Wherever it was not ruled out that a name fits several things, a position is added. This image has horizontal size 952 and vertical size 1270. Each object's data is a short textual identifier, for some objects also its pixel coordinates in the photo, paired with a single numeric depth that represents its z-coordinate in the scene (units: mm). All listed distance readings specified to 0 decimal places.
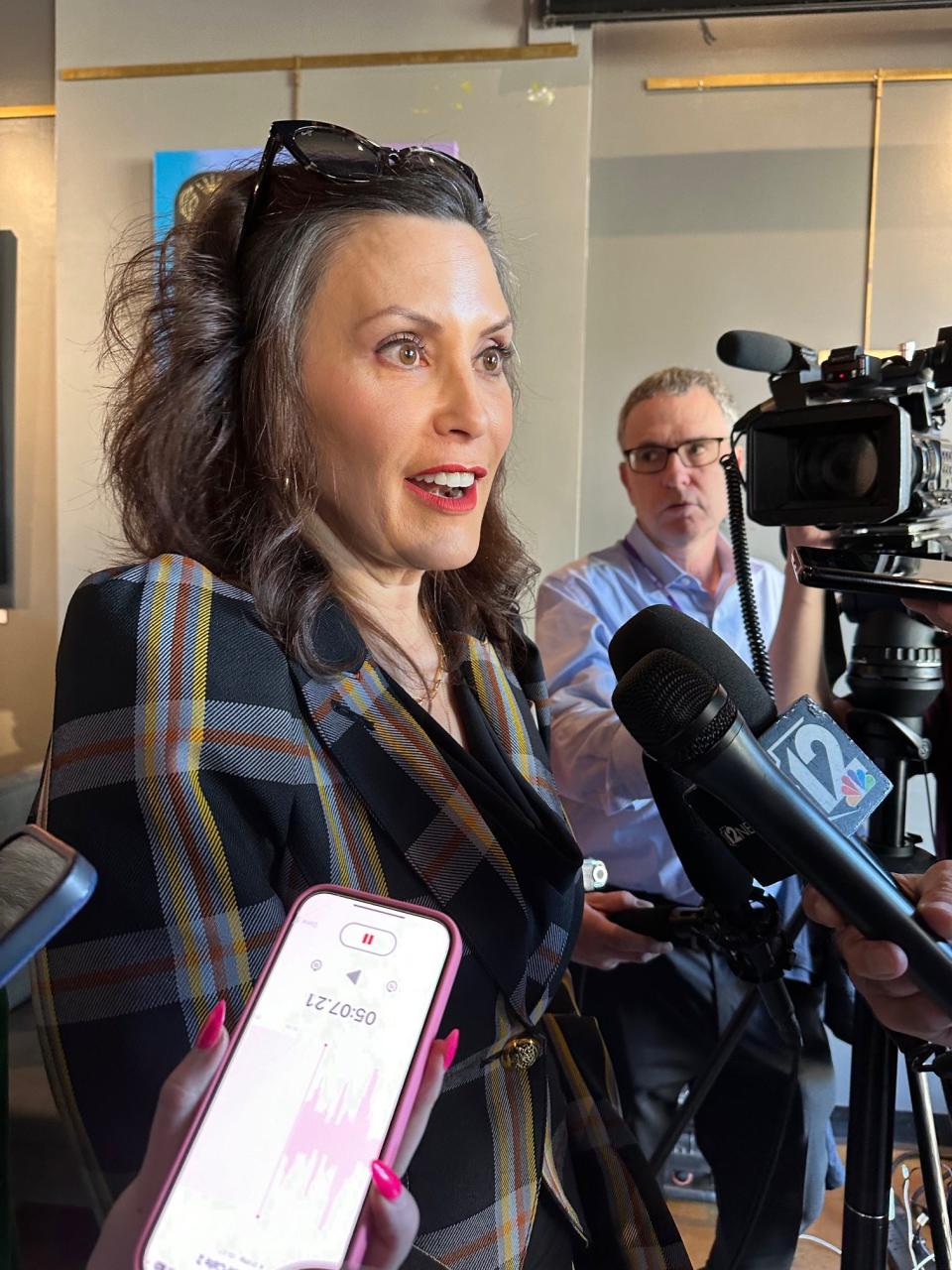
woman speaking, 463
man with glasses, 735
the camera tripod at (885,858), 597
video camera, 668
